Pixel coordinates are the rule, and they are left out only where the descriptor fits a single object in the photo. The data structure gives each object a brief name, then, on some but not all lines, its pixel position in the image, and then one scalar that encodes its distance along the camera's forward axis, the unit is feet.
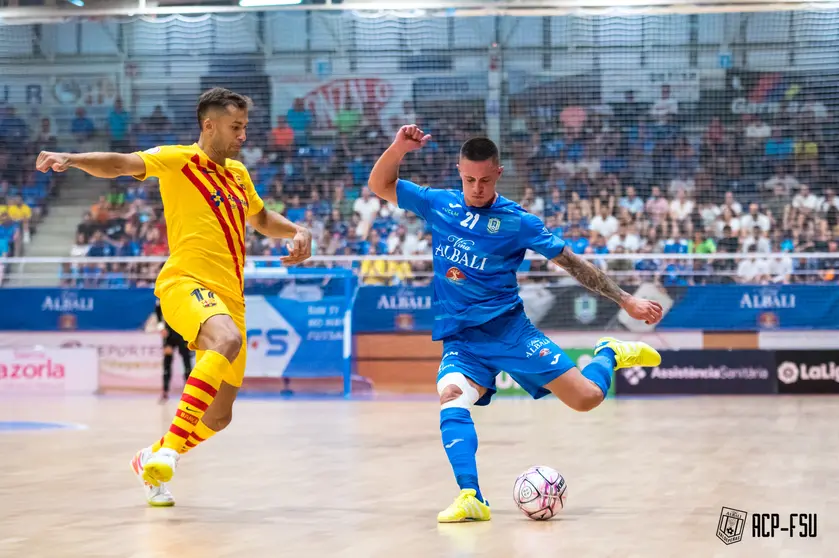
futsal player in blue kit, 20.31
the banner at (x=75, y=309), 60.85
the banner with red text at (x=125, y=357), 60.29
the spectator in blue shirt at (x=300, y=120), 74.08
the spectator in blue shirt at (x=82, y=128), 76.28
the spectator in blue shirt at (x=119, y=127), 75.31
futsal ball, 19.24
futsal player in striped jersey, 20.13
